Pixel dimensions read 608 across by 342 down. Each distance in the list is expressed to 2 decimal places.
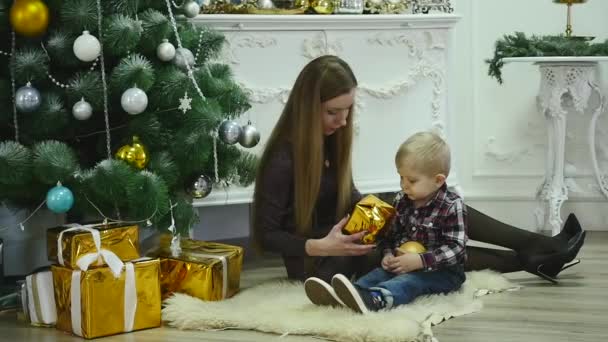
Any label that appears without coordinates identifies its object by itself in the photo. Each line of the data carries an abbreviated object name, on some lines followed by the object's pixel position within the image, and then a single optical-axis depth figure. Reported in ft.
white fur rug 8.45
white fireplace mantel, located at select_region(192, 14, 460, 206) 11.91
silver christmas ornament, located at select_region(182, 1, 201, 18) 10.40
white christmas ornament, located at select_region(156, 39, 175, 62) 9.81
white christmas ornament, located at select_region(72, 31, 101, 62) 9.25
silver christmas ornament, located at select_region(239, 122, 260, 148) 10.11
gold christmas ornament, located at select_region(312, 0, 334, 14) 12.28
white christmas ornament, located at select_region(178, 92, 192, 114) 9.78
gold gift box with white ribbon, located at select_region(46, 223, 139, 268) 8.89
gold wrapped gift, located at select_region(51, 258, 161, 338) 8.78
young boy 9.50
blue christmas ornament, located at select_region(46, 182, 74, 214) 9.12
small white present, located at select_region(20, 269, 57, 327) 9.36
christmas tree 9.23
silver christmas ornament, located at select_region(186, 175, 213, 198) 10.22
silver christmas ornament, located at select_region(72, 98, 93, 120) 9.37
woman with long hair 9.97
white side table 13.21
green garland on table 13.07
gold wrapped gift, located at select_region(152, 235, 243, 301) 9.64
